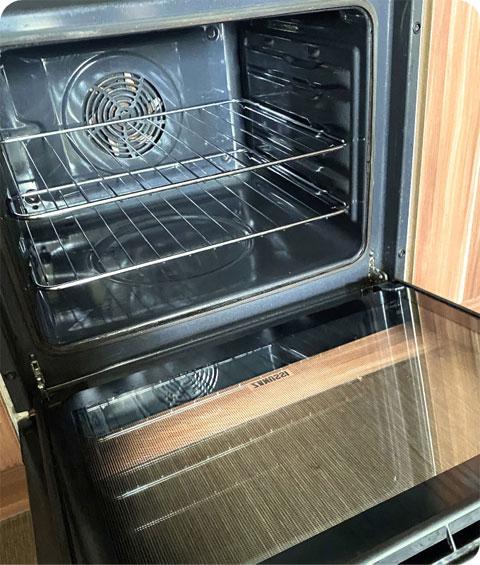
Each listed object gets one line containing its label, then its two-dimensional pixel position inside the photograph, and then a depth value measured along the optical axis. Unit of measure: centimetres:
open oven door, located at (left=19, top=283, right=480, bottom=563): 64
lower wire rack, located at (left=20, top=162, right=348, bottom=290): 104
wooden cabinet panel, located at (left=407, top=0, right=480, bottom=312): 86
